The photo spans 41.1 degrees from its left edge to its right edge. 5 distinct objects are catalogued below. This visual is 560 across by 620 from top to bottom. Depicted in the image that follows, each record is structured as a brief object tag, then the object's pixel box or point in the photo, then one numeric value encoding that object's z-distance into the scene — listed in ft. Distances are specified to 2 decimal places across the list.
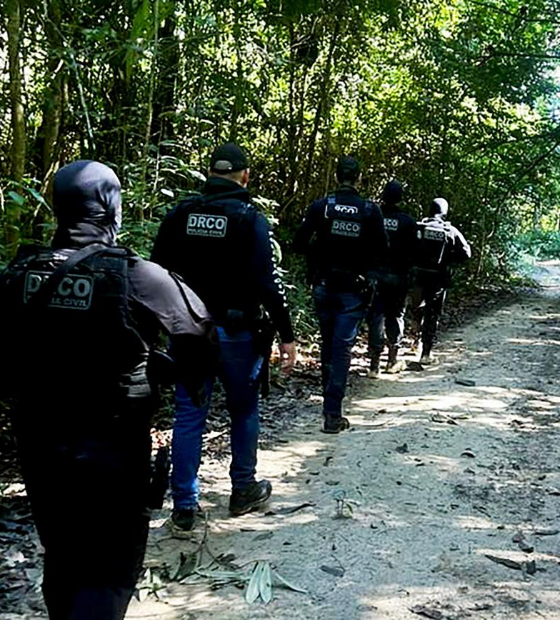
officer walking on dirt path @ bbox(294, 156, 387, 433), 20.48
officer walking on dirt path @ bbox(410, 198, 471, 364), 29.58
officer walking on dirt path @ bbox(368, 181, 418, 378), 27.66
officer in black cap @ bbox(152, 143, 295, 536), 13.73
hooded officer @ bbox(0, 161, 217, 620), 8.26
